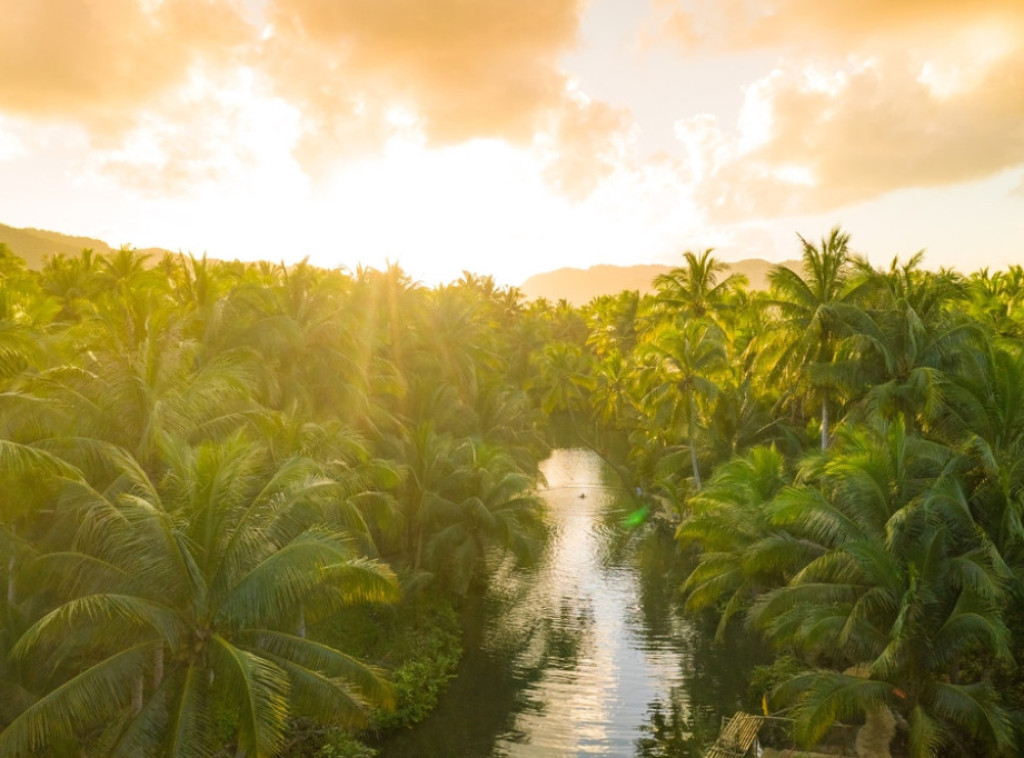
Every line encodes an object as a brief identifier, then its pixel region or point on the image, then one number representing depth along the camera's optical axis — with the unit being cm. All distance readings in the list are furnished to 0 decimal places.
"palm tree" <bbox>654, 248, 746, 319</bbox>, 4344
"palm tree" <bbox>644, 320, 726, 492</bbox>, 3641
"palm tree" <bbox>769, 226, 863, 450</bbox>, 2788
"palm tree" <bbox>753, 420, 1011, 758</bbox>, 1530
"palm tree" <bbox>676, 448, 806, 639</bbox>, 1967
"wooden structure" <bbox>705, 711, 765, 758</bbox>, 1783
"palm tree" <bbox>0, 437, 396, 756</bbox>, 1209
